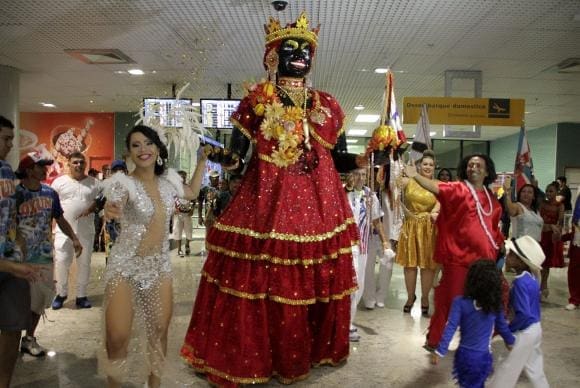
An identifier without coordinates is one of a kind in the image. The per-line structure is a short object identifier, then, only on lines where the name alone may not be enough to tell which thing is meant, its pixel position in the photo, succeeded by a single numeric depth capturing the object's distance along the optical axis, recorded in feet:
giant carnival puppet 11.03
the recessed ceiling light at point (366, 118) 47.50
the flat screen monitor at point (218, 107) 29.17
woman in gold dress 18.62
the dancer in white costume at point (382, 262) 19.66
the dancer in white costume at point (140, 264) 9.32
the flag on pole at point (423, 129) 23.53
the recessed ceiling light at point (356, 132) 57.39
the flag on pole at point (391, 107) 13.22
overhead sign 26.86
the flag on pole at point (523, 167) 26.45
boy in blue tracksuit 9.95
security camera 19.15
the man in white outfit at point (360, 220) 14.98
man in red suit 12.60
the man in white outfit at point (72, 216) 18.47
